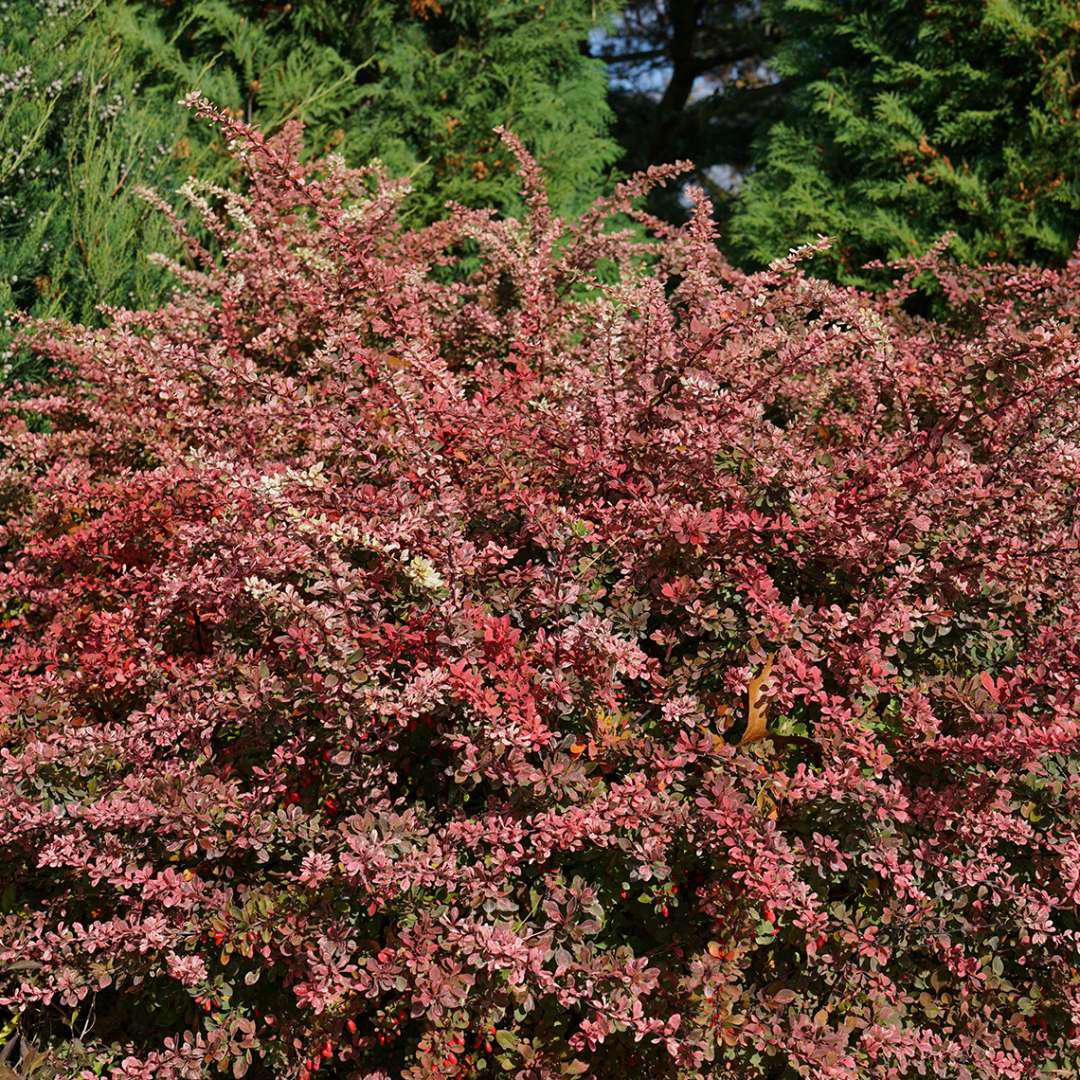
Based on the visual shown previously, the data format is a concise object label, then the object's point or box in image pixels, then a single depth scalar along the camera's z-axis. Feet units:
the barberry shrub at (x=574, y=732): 6.14
